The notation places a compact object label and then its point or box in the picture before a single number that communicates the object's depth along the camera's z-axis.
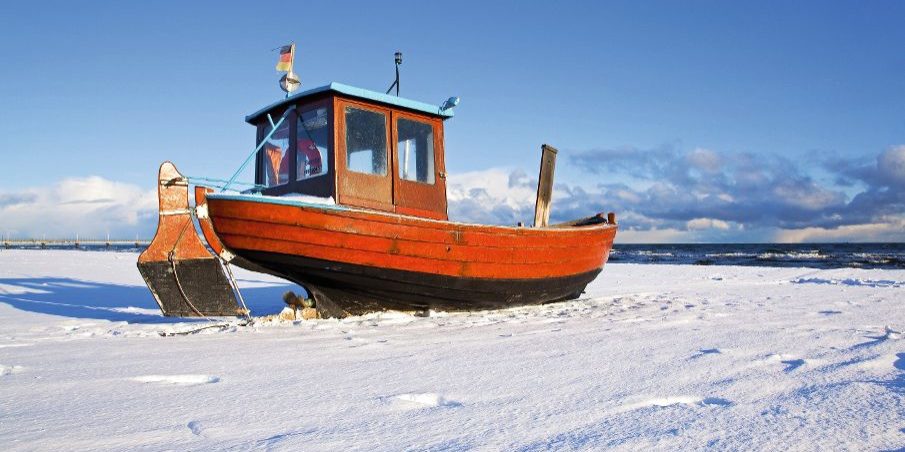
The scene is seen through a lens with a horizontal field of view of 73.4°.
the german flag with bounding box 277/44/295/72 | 6.37
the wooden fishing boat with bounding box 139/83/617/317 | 5.10
